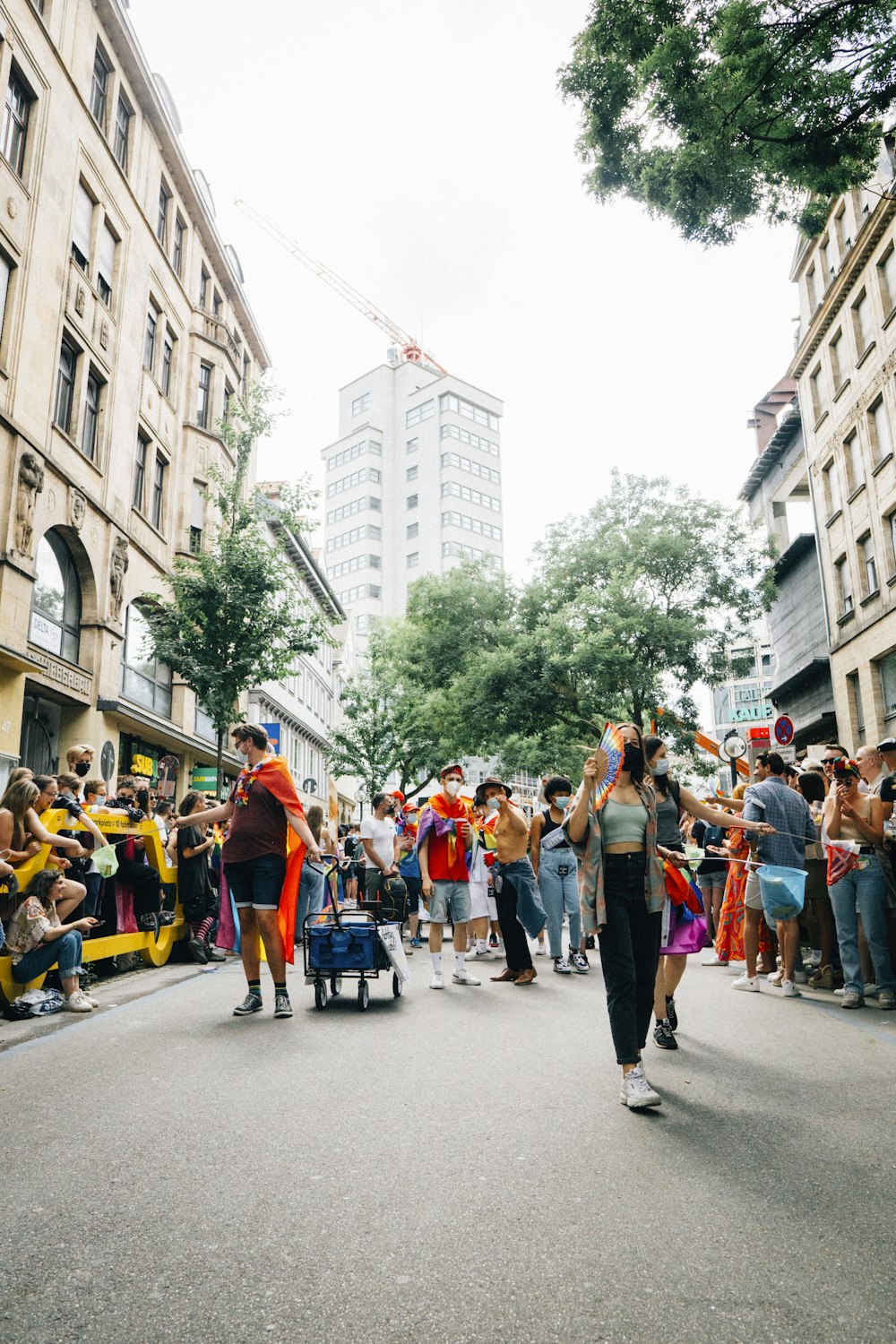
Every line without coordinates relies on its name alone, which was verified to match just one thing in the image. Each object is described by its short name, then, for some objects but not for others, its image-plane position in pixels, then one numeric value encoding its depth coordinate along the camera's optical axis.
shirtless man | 9.93
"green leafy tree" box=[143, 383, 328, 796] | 20.61
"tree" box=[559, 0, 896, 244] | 7.96
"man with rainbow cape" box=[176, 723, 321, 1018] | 7.70
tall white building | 92.88
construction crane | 150.12
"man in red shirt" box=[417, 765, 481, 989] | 10.14
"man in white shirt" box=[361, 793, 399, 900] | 12.30
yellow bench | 7.70
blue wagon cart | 8.21
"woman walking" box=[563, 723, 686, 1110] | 5.23
